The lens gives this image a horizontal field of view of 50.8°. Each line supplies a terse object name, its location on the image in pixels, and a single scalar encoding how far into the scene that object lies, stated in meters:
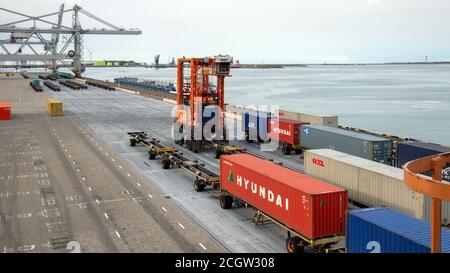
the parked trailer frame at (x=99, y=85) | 143.01
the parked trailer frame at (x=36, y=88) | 135.50
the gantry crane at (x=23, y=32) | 191.00
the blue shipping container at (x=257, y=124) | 50.34
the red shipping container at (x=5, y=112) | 73.06
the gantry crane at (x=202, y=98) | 47.99
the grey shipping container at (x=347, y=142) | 34.97
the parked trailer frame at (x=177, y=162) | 33.12
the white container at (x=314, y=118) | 49.34
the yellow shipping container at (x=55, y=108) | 77.06
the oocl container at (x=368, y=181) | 22.66
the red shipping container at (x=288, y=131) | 45.03
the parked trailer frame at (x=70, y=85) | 144.50
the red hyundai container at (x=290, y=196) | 20.64
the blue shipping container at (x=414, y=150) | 32.59
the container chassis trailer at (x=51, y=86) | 139.15
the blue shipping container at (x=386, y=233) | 15.91
